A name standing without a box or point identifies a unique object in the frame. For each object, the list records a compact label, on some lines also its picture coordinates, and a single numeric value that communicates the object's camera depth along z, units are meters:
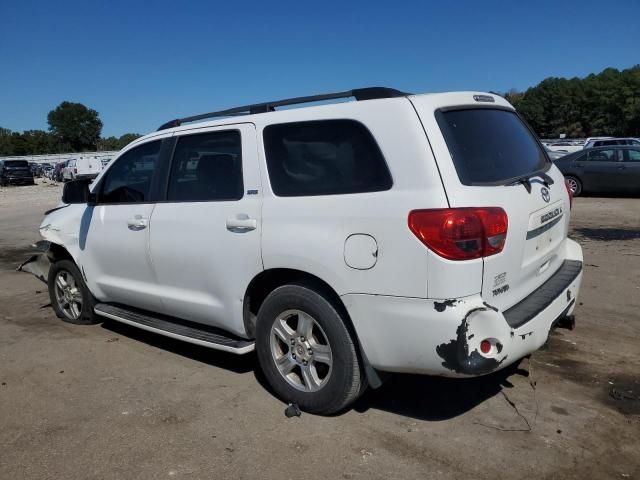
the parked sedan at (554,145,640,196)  15.18
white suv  2.92
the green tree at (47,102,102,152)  133.52
